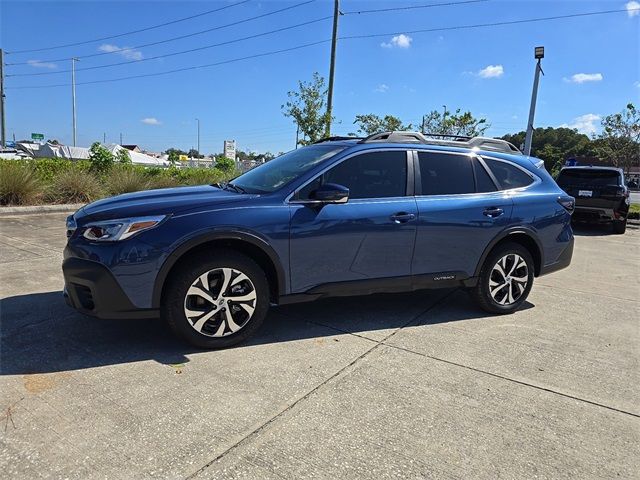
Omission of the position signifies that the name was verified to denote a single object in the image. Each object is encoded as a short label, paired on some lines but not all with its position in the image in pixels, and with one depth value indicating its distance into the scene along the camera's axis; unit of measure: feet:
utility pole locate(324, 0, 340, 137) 59.59
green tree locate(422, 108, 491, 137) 85.81
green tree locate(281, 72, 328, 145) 59.00
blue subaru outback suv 11.48
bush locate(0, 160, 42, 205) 35.14
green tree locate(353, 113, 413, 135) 88.02
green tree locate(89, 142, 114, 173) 48.24
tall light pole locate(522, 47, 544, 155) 53.01
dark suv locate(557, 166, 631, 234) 38.37
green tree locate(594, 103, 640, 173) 131.75
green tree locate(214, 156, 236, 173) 83.92
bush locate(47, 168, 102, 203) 39.06
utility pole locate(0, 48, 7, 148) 109.70
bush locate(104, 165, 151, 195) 42.93
